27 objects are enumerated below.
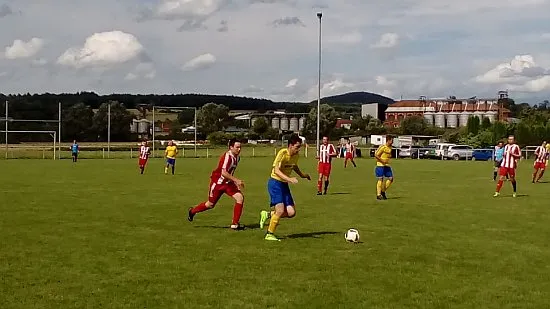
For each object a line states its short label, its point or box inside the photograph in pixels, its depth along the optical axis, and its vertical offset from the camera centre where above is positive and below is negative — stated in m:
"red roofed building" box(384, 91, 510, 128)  145.12 +4.98
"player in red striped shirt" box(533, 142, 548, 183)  29.96 -0.98
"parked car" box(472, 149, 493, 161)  63.11 -1.72
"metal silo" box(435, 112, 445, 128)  149.38 +3.11
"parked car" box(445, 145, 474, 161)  64.75 -1.64
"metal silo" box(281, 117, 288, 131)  137.23 +1.92
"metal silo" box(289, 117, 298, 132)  135.76 +1.64
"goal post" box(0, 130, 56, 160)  60.66 -0.36
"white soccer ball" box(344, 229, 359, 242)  12.42 -1.76
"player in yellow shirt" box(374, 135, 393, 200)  20.83 -0.94
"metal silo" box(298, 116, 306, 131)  122.21 +1.67
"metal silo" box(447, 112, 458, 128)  147.75 +3.10
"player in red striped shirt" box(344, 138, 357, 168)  46.97 -1.17
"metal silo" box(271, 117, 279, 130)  130.73 +1.84
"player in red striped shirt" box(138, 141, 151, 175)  36.47 -1.29
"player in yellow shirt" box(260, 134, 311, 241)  12.59 -0.93
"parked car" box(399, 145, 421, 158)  68.31 -1.63
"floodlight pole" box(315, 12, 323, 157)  59.06 +1.19
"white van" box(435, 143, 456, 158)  65.81 -1.44
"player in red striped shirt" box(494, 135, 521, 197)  22.94 -0.85
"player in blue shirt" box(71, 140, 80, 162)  52.38 -1.55
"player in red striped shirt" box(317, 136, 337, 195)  23.69 -0.90
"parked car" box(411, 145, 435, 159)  67.19 -1.77
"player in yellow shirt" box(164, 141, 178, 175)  35.88 -1.15
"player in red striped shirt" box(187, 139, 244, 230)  13.36 -0.95
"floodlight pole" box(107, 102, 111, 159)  64.47 -1.47
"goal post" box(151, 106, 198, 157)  71.38 +2.25
